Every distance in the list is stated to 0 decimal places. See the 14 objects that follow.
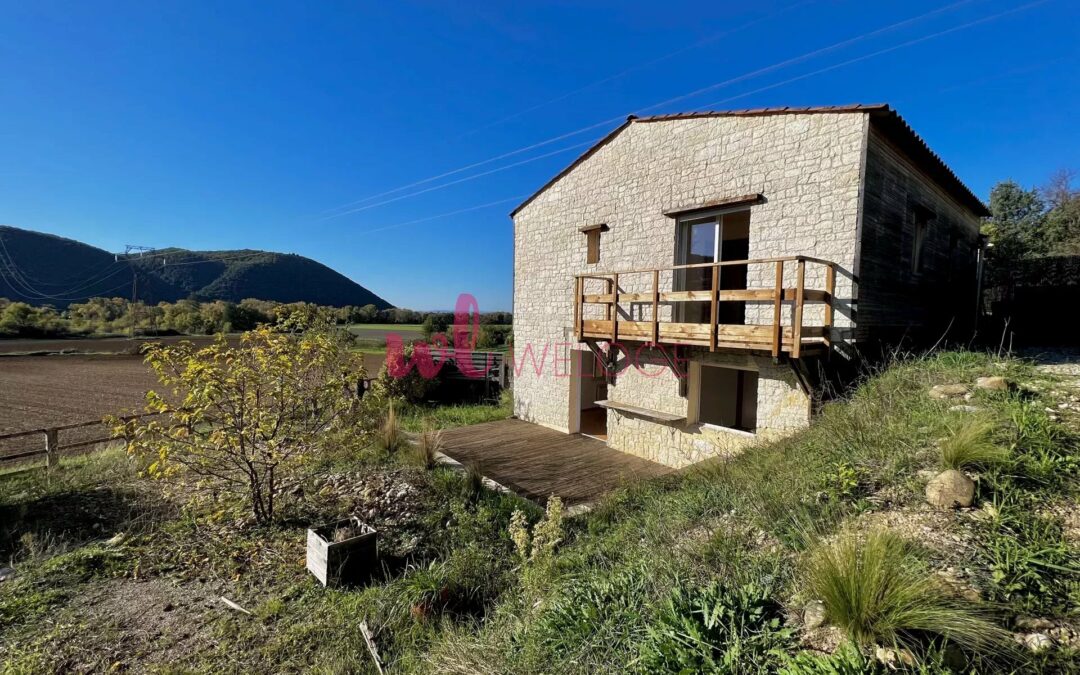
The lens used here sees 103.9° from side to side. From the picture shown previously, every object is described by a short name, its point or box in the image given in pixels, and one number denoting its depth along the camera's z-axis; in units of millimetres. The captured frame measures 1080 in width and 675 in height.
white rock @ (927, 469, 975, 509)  2996
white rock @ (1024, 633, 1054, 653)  1930
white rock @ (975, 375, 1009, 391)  4711
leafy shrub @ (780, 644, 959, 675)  1854
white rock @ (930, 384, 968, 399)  4910
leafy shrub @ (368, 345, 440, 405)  14422
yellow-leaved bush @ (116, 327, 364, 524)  5543
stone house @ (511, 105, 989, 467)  6516
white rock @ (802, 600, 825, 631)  2289
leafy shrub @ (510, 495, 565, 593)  3877
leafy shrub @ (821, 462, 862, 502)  3506
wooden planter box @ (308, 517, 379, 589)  4641
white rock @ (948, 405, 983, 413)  4285
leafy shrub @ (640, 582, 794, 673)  2160
